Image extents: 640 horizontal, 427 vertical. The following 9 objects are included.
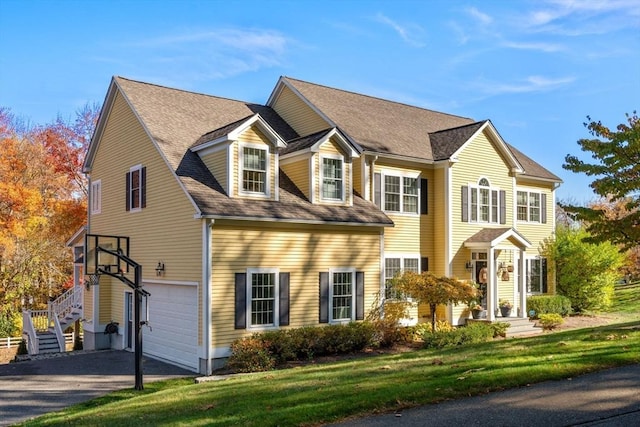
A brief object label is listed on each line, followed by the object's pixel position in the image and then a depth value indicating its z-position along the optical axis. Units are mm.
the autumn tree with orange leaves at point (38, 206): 32938
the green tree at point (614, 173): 15266
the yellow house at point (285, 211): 17500
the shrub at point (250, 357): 15984
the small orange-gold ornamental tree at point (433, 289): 19594
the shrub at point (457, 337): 18656
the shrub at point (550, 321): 23875
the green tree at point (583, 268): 28125
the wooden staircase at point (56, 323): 24875
